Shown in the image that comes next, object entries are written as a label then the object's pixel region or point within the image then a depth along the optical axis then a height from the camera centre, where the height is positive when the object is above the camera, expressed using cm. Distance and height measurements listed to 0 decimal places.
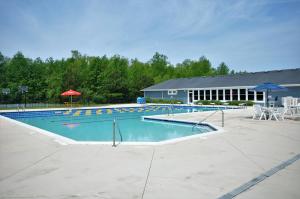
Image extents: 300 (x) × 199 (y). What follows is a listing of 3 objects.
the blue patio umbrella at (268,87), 1445 +60
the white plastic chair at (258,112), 1388 -79
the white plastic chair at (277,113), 1332 -83
